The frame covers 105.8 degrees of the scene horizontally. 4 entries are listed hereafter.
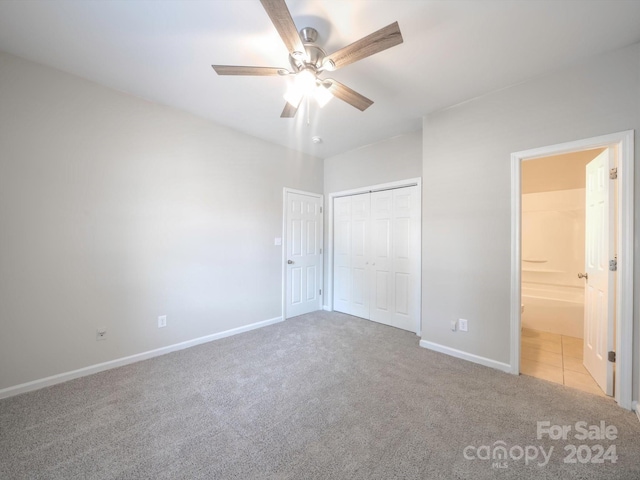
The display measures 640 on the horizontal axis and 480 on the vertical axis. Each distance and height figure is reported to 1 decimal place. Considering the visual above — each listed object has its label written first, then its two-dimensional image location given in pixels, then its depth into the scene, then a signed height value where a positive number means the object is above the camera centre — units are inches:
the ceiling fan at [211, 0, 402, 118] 50.0 +44.9
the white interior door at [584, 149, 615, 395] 76.2 -10.7
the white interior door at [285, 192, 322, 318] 152.4 -9.1
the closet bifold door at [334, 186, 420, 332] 131.0 -9.5
